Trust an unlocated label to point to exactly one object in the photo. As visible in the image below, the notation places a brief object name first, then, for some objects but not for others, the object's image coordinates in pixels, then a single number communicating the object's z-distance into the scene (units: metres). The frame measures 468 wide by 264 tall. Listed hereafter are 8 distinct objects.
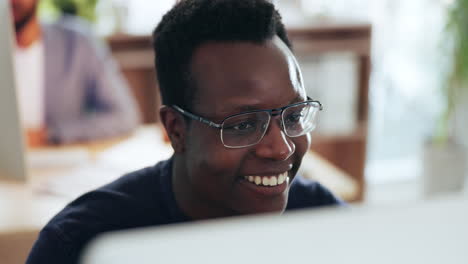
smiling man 1.03
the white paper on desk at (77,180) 1.31
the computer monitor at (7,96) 1.29
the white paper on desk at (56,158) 1.61
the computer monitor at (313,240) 0.60
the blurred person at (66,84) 1.89
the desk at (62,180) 1.26
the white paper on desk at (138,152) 1.30
